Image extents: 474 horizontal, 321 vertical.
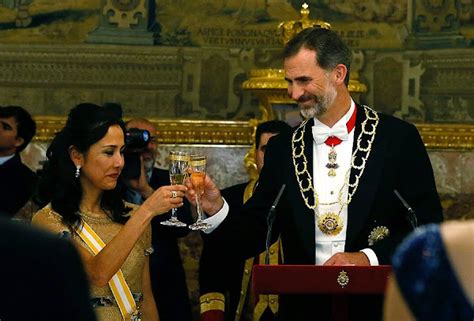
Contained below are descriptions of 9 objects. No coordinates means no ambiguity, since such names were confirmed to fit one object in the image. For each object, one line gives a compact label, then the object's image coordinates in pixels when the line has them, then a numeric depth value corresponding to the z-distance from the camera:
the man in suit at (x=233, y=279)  11.01
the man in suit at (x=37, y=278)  2.23
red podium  6.26
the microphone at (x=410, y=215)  7.26
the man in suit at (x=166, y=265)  9.80
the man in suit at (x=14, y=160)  11.88
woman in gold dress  7.78
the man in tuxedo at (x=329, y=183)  7.78
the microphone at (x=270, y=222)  7.14
